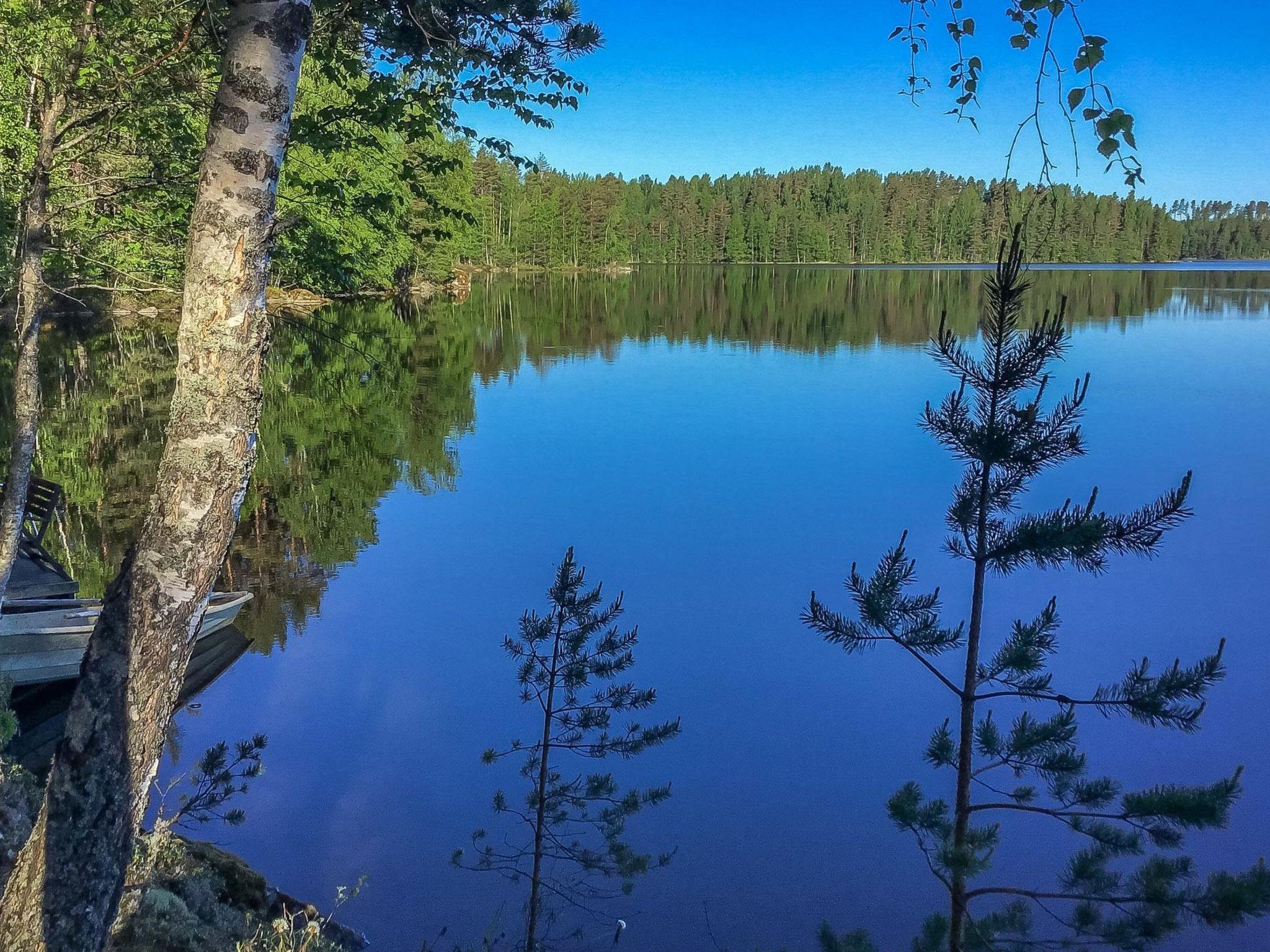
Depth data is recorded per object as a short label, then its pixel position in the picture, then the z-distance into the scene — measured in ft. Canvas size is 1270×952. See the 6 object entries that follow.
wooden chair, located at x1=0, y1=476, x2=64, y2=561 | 33.86
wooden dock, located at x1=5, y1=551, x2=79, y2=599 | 32.65
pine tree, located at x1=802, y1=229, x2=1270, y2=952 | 14.14
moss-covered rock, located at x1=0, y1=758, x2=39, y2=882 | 15.83
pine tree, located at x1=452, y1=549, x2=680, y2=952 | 22.43
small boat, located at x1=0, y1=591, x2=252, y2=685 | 27.71
